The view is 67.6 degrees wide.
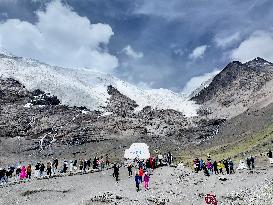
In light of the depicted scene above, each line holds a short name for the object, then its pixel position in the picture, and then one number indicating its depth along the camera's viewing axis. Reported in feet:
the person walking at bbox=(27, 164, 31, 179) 65.17
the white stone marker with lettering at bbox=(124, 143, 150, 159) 81.31
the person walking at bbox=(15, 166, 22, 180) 68.62
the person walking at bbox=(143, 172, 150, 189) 56.37
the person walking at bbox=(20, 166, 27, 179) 64.76
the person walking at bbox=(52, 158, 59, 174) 70.53
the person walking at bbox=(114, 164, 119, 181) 65.17
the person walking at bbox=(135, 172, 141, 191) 55.86
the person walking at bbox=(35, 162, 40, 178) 67.60
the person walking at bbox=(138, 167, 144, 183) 58.23
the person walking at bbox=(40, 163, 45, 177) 66.15
